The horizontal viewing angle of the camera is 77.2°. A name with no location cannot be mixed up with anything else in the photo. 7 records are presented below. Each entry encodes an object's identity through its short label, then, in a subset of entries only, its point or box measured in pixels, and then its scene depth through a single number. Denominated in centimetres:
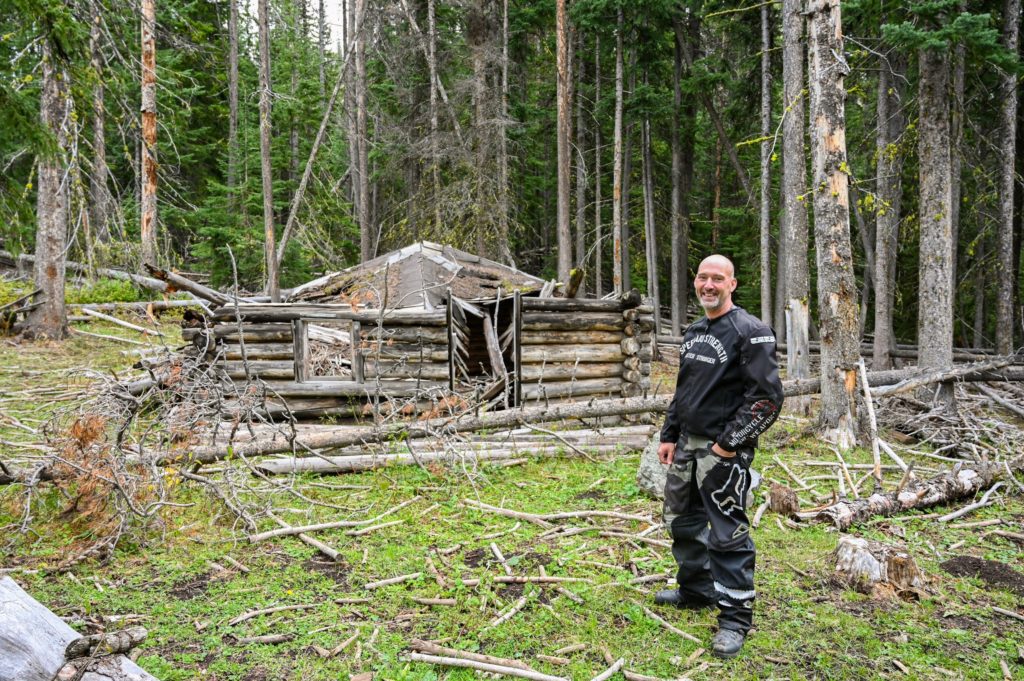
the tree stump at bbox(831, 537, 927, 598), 446
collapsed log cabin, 991
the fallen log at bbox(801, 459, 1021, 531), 589
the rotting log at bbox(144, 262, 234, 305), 888
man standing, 364
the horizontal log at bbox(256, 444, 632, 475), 695
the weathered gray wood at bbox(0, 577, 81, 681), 263
